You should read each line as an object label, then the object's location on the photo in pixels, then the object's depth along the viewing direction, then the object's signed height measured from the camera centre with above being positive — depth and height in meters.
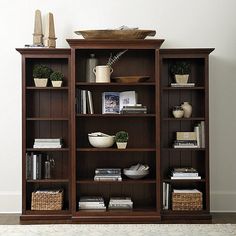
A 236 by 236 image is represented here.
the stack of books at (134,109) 4.44 +0.07
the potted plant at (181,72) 4.49 +0.43
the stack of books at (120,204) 4.45 -0.86
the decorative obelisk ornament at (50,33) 4.48 +0.82
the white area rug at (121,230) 3.94 -1.01
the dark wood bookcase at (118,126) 4.60 -0.10
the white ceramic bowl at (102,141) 4.42 -0.24
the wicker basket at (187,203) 4.48 -0.85
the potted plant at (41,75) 4.44 +0.40
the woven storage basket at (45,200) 4.46 -0.82
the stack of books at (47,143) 4.47 -0.26
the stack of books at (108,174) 4.43 -0.57
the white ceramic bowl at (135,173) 4.48 -0.56
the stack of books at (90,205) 4.44 -0.86
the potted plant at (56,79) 4.45 +0.36
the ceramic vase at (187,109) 4.52 +0.07
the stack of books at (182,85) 4.48 +0.30
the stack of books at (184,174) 4.46 -0.57
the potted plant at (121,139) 4.41 -0.22
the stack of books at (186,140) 4.50 -0.24
